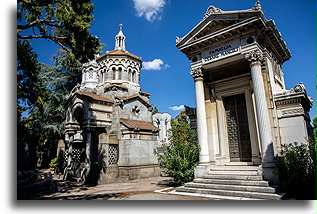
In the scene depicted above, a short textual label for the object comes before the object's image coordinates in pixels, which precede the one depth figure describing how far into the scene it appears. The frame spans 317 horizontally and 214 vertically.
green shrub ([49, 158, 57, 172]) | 16.33
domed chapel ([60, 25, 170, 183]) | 11.72
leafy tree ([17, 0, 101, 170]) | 6.71
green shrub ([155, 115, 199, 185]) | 7.88
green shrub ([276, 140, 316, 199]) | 5.35
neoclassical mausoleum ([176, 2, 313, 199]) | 6.50
